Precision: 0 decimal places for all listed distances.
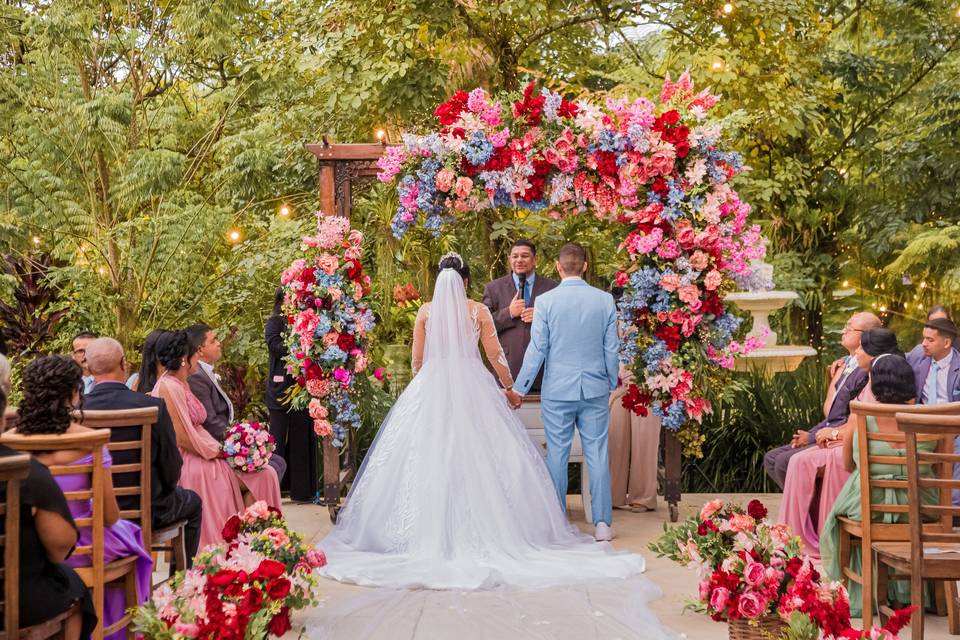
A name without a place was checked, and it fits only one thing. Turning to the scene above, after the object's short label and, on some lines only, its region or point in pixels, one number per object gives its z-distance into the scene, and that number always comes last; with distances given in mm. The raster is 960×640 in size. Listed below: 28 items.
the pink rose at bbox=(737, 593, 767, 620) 4184
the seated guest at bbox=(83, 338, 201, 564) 4750
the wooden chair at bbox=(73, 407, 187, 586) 4453
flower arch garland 7293
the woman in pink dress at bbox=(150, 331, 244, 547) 5586
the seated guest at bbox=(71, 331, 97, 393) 6496
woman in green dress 4734
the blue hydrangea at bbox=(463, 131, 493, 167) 7340
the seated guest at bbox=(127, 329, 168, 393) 5738
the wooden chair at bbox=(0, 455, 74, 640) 3125
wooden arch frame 7598
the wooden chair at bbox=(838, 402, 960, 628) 4363
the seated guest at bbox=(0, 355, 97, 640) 3311
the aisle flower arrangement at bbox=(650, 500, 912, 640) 3715
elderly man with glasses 6133
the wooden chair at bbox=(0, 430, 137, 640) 3672
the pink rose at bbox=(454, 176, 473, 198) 7436
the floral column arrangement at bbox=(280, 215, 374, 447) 7418
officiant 8430
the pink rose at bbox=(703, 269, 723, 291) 7234
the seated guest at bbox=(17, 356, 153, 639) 3717
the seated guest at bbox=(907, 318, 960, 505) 6383
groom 6891
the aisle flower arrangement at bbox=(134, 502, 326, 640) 3621
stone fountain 10344
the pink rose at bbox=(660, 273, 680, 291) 7301
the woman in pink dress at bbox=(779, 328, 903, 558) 5898
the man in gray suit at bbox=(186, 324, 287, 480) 6113
